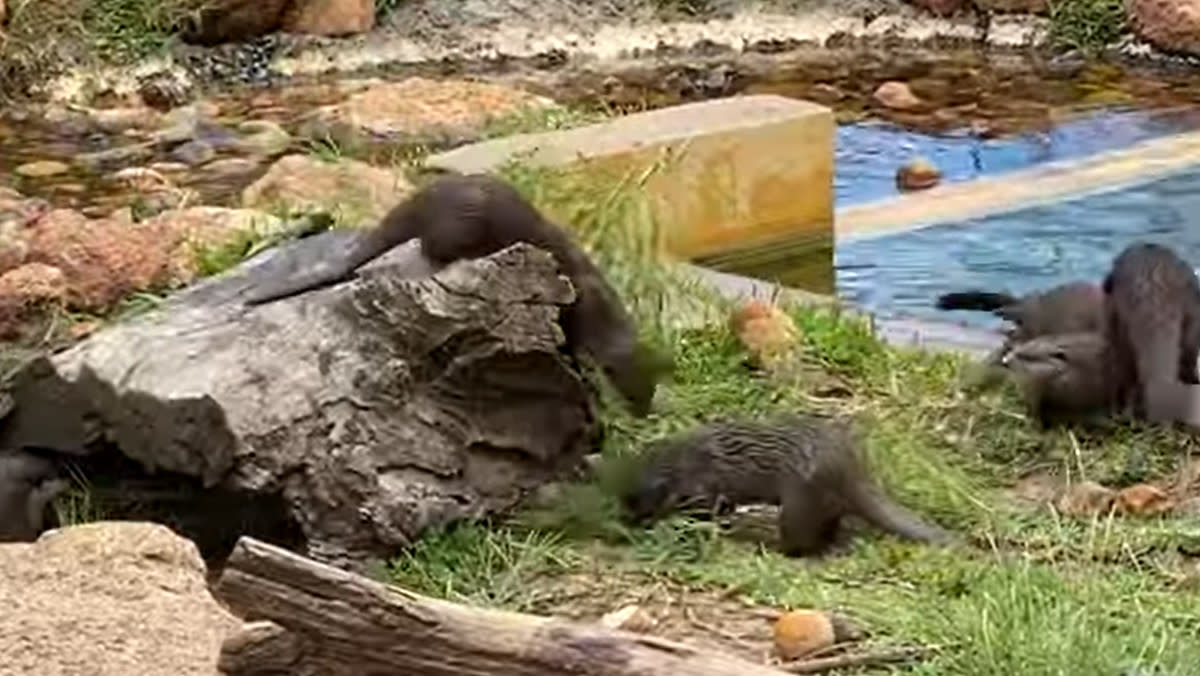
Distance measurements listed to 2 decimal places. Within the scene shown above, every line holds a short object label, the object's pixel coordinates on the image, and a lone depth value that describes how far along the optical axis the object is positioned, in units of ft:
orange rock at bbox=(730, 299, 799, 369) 41.29
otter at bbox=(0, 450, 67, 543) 33.24
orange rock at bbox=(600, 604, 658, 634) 28.66
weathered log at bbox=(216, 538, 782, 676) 22.13
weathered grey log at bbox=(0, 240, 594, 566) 31.96
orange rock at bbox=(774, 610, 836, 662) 27.50
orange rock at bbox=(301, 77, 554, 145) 66.08
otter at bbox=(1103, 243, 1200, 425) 38.45
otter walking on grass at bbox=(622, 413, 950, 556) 32.60
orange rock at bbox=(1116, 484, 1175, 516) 34.27
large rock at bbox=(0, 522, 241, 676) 26.99
